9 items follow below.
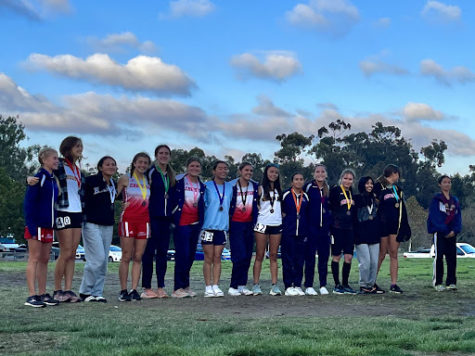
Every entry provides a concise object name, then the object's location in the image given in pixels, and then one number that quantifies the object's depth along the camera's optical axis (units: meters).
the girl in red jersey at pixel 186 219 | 11.13
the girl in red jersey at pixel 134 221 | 10.63
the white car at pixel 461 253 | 52.33
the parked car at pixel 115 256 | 49.84
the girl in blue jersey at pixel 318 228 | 12.18
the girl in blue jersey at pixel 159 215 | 10.94
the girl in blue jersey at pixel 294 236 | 12.02
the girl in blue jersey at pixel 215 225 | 11.38
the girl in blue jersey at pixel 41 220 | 9.63
